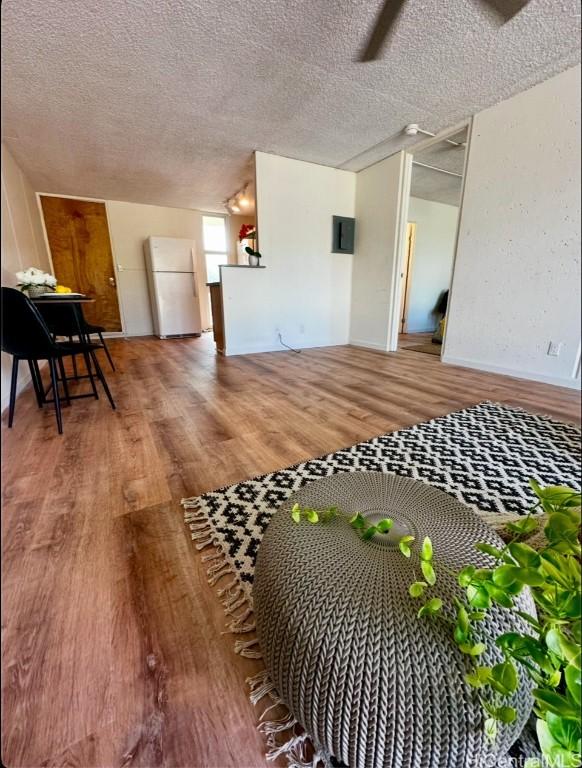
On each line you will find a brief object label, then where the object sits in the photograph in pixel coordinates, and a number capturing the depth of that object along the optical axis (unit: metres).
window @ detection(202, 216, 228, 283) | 5.79
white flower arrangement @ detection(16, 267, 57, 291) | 1.63
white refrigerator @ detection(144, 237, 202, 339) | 4.94
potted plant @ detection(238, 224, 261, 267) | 3.50
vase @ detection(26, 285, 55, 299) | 1.77
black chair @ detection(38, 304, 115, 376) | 2.24
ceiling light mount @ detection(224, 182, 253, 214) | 4.35
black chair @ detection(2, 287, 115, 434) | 0.97
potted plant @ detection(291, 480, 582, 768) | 0.32
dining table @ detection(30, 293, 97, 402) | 1.80
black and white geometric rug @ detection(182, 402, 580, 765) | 0.84
